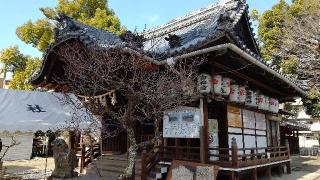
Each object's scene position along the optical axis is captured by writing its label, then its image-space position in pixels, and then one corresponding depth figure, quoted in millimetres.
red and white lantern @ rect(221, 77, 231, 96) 9192
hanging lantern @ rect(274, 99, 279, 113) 13812
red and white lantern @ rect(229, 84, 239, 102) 9806
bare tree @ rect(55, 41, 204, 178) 6953
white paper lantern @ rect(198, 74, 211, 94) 8553
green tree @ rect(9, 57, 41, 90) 19950
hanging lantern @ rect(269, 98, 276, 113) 13285
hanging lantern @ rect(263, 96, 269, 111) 12432
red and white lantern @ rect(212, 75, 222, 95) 8828
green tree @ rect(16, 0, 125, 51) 20331
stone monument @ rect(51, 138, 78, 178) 9119
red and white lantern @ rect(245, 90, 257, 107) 11066
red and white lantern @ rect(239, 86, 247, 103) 10257
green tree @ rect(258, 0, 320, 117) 16060
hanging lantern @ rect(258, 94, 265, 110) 11972
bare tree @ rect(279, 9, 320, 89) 15659
